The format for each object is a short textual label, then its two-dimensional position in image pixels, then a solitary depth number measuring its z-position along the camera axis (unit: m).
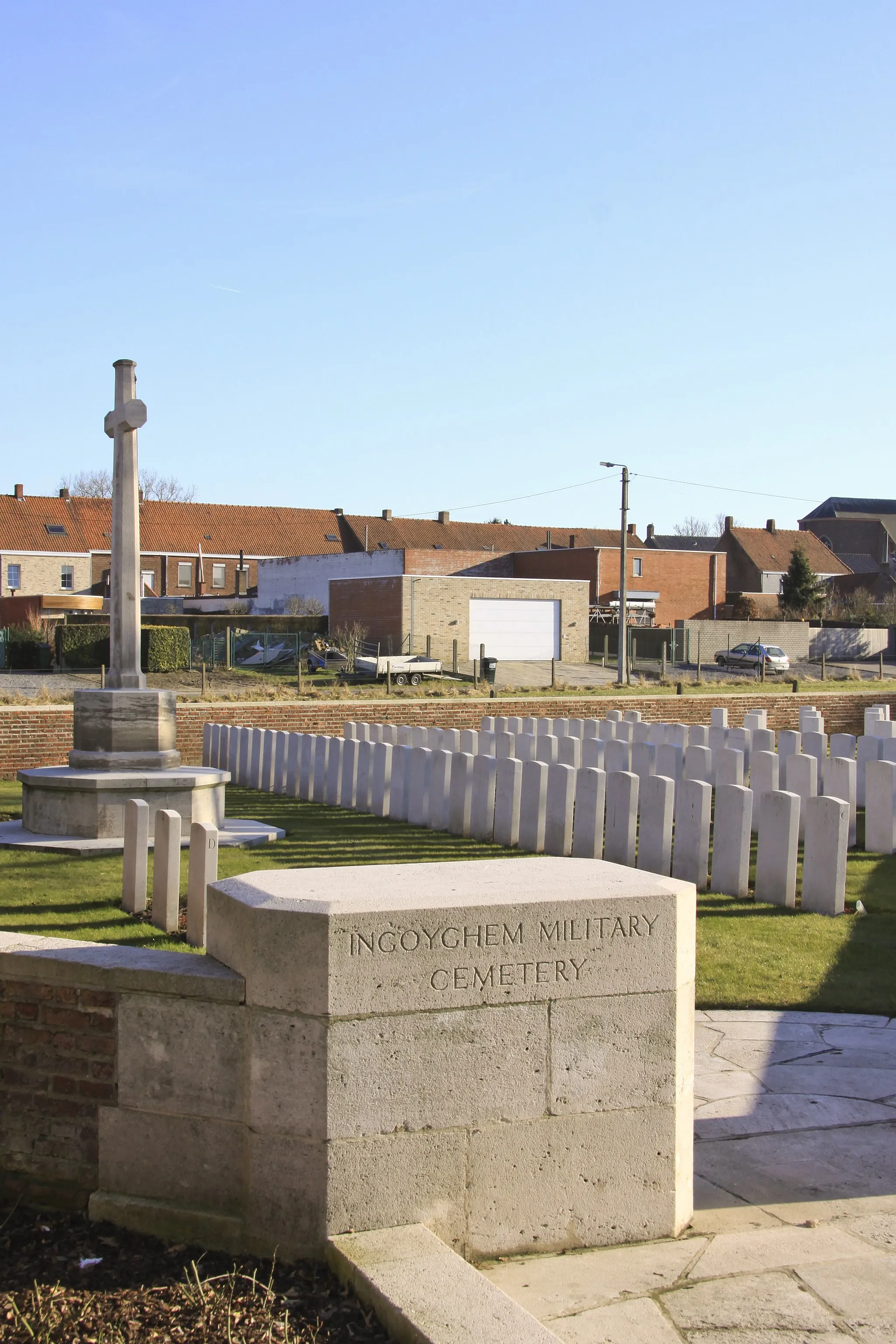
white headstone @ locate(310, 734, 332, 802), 13.68
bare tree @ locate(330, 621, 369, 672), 36.88
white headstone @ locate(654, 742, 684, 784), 11.39
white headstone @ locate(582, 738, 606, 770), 11.41
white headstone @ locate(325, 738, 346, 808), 13.38
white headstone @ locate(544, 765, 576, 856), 9.78
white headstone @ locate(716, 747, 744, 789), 10.88
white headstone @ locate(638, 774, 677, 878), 8.78
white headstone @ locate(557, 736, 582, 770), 11.89
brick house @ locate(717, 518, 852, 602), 69.69
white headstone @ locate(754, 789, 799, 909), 7.94
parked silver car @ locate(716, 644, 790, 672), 44.59
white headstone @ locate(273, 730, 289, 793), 14.58
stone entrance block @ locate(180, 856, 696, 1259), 3.24
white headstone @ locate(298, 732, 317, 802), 13.97
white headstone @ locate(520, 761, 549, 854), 10.08
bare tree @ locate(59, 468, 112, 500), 77.88
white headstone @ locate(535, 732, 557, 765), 12.37
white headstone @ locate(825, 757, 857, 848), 9.83
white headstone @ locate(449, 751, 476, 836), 11.04
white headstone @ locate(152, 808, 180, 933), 6.80
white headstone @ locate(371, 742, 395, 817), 12.30
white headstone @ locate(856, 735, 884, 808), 12.11
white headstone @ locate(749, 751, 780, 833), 10.30
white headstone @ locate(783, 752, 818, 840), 9.89
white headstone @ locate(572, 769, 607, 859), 9.38
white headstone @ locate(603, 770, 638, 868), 9.15
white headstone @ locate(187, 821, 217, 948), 6.25
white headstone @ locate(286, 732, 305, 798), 14.34
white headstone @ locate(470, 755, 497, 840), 10.80
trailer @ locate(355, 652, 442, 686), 33.25
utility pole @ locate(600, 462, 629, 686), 31.78
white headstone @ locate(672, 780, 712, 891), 8.62
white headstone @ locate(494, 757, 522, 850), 10.41
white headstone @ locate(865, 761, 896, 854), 9.77
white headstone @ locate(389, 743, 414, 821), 12.02
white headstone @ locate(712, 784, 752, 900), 8.34
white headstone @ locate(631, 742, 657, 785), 11.90
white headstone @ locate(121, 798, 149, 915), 7.24
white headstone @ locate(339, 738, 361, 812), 13.07
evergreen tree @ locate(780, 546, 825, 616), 60.81
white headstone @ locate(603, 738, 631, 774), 11.28
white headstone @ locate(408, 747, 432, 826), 11.60
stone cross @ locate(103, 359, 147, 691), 10.29
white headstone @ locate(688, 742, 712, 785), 11.66
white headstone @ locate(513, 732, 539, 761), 12.56
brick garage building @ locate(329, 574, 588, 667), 42.06
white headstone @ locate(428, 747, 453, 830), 11.29
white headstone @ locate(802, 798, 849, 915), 7.79
